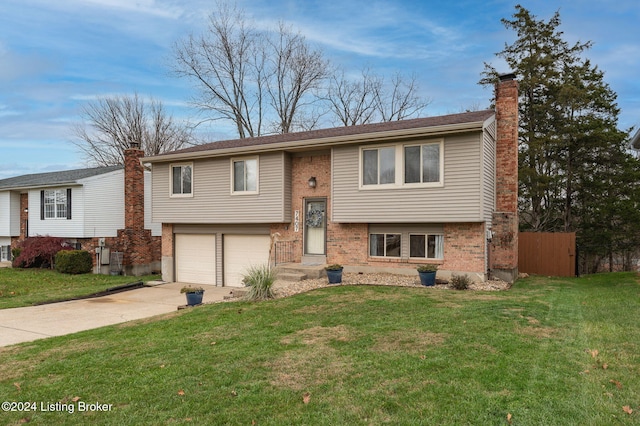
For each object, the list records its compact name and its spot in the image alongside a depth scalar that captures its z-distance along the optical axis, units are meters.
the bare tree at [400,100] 28.61
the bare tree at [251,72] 30.17
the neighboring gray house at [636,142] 12.53
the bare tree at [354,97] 29.55
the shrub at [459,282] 10.57
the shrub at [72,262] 19.31
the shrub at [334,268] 11.41
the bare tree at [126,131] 34.53
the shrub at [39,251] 20.38
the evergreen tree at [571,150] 20.92
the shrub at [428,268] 10.88
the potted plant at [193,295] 10.37
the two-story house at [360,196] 11.48
